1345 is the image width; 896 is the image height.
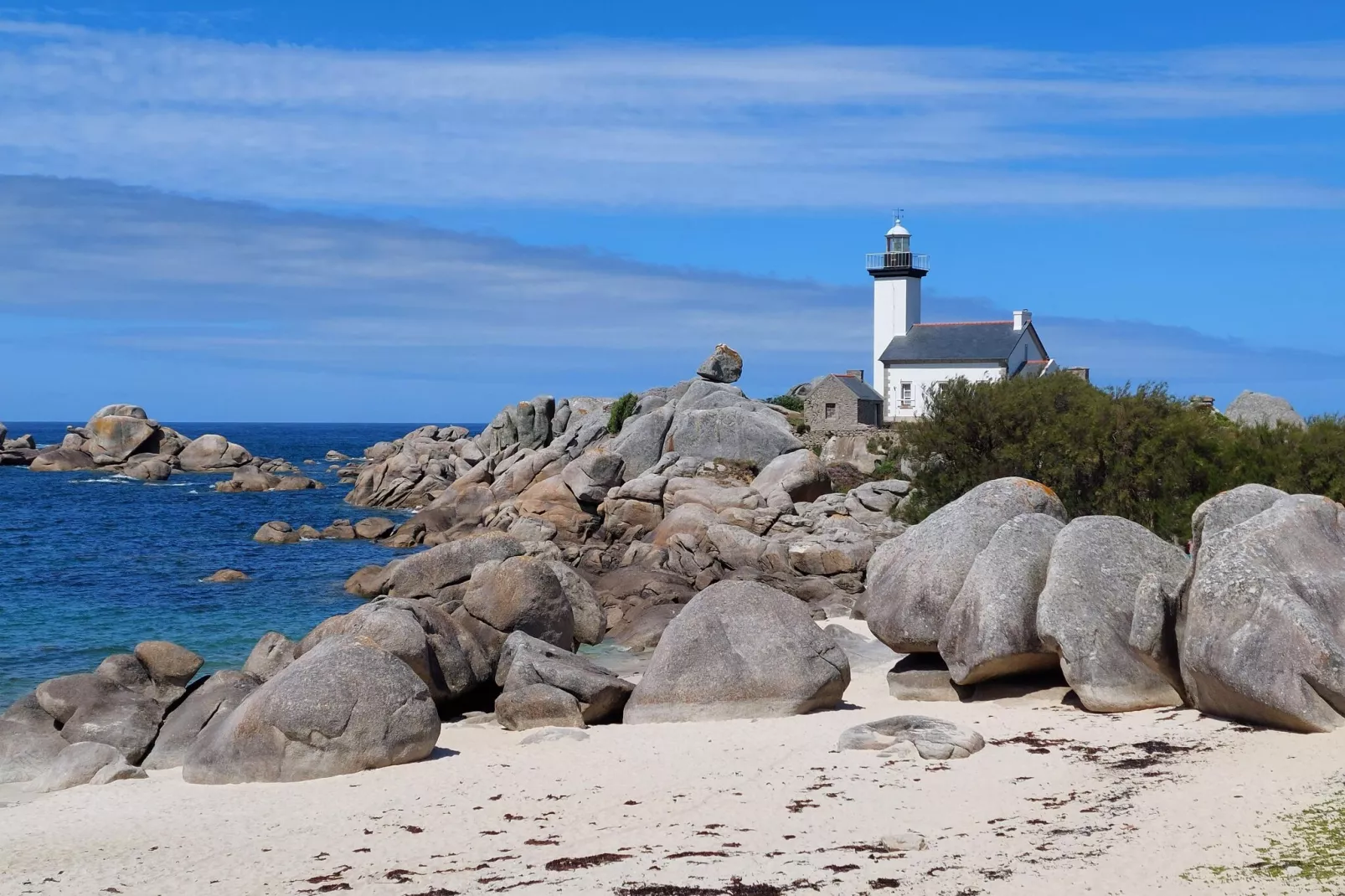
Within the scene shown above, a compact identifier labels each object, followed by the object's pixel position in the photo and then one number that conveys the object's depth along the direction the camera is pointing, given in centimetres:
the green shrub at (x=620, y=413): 6107
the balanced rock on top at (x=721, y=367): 6250
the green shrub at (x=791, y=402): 6925
